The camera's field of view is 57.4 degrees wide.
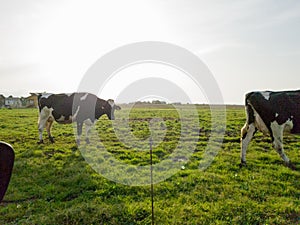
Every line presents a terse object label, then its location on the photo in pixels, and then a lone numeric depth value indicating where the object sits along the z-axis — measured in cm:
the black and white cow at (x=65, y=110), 1292
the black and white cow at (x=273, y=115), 809
